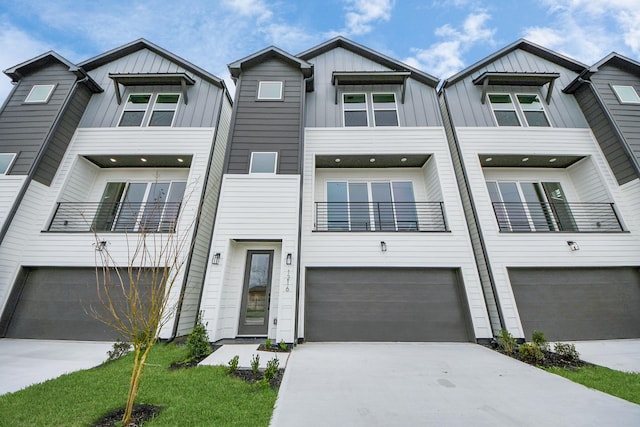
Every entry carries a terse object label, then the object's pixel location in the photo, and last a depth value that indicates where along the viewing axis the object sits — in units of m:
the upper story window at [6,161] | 6.82
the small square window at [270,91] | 7.96
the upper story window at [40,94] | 7.83
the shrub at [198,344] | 4.72
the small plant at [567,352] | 4.71
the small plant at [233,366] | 3.93
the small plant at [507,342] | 5.21
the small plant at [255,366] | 3.90
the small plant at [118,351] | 4.70
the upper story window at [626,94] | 8.02
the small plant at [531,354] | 4.67
